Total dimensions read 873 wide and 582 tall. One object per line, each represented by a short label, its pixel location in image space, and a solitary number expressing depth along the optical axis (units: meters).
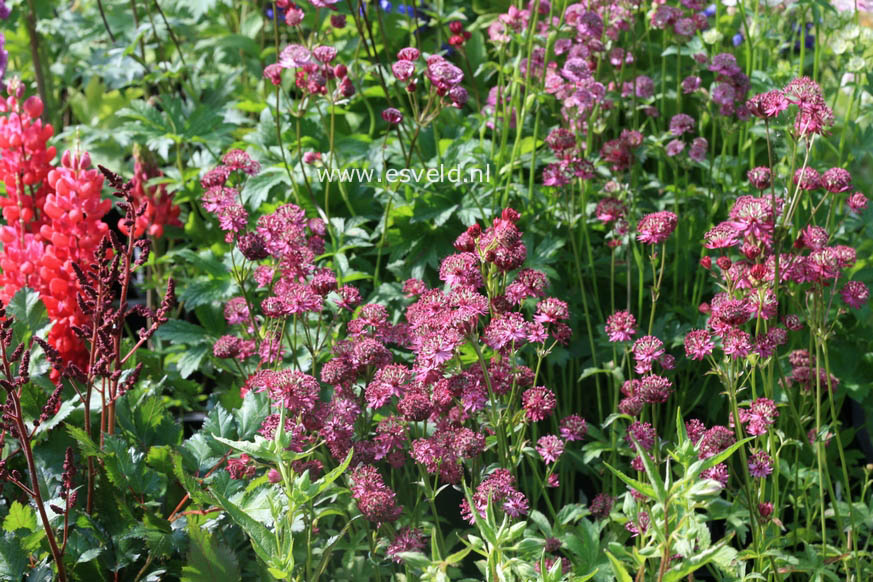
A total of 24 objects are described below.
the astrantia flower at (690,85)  2.21
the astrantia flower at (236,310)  2.02
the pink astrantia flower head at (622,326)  1.92
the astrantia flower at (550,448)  1.88
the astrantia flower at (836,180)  1.92
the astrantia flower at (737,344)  1.80
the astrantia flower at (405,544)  1.79
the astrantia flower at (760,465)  1.89
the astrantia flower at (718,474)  1.83
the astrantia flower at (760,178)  1.97
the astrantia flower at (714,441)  1.83
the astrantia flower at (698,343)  1.84
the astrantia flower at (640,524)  1.80
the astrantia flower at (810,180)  1.90
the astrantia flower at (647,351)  1.86
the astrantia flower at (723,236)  1.85
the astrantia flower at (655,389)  1.85
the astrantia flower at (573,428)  1.91
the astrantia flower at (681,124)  2.16
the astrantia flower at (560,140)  2.07
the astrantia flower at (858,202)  1.97
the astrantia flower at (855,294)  1.93
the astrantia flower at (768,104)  1.83
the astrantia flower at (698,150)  2.19
